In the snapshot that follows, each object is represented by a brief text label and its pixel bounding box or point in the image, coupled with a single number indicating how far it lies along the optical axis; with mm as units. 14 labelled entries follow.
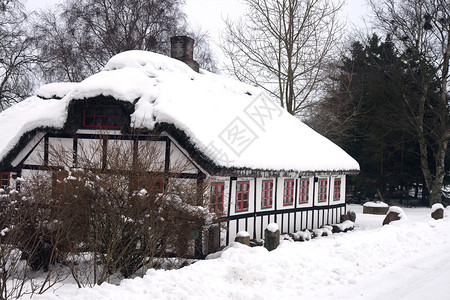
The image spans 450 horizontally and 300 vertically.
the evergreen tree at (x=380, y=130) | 25469
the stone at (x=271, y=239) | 11008
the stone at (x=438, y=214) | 16609
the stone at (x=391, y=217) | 16016
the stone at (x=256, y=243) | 12547
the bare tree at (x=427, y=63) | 23297
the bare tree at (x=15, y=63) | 20359
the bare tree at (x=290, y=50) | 21797
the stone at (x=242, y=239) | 10977
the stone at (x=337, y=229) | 16556
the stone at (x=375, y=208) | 22680
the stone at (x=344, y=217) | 18000
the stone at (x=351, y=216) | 18297
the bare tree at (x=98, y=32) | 22797
